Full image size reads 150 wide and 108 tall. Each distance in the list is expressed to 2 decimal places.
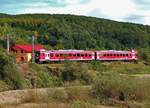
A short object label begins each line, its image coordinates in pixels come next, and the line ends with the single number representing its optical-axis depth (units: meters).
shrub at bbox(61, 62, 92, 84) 53.28
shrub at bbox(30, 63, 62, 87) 49.32
